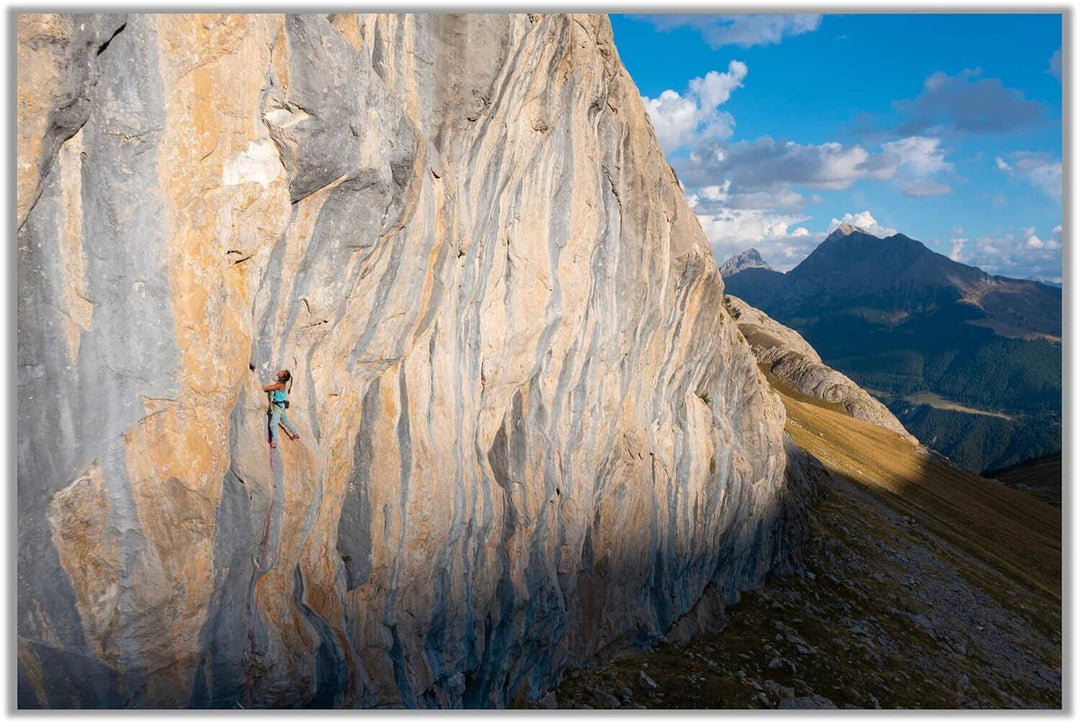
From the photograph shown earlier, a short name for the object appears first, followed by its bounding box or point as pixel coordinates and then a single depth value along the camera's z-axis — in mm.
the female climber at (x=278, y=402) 14633
